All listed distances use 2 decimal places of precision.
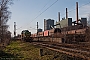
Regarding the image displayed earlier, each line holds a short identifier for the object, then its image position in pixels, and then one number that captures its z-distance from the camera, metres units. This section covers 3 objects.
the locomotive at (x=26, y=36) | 47.82
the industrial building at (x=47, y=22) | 134.51
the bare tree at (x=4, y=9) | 24.10
